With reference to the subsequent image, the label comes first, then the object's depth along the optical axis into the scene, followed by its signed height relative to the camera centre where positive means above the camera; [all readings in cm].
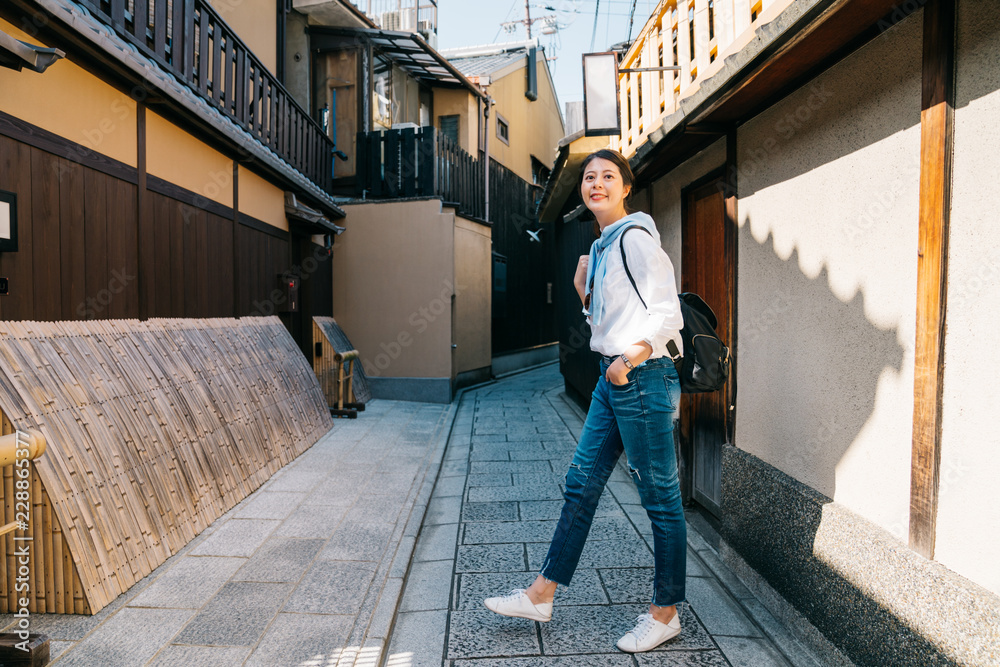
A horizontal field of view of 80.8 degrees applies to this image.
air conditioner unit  1773 +872
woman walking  244 -42
